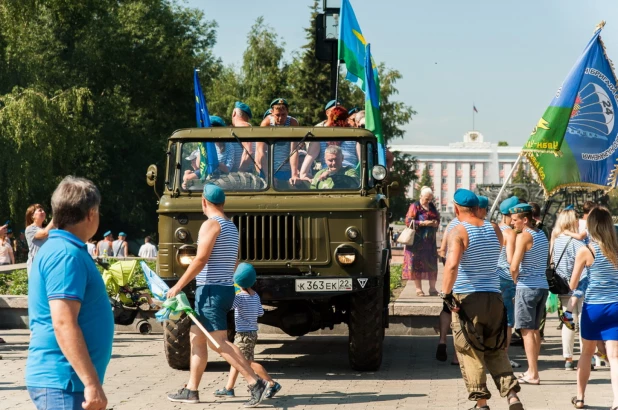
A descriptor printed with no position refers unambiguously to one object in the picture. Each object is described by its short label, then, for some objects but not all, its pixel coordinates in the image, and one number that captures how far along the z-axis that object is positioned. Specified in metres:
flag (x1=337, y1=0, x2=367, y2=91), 16.83
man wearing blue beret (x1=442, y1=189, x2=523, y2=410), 8.54
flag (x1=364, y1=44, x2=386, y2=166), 14.09
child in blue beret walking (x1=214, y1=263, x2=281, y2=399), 9.85
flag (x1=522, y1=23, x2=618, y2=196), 16.70
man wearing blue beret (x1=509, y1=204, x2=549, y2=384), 10.70
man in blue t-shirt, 4.52
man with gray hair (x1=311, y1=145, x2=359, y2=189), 11.82
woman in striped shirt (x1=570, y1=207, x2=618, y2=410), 8.80
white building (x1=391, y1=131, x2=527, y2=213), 177.62
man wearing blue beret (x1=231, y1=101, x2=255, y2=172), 11.85
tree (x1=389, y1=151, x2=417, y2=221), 62.34
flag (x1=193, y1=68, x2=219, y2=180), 11.83
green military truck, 11.29
